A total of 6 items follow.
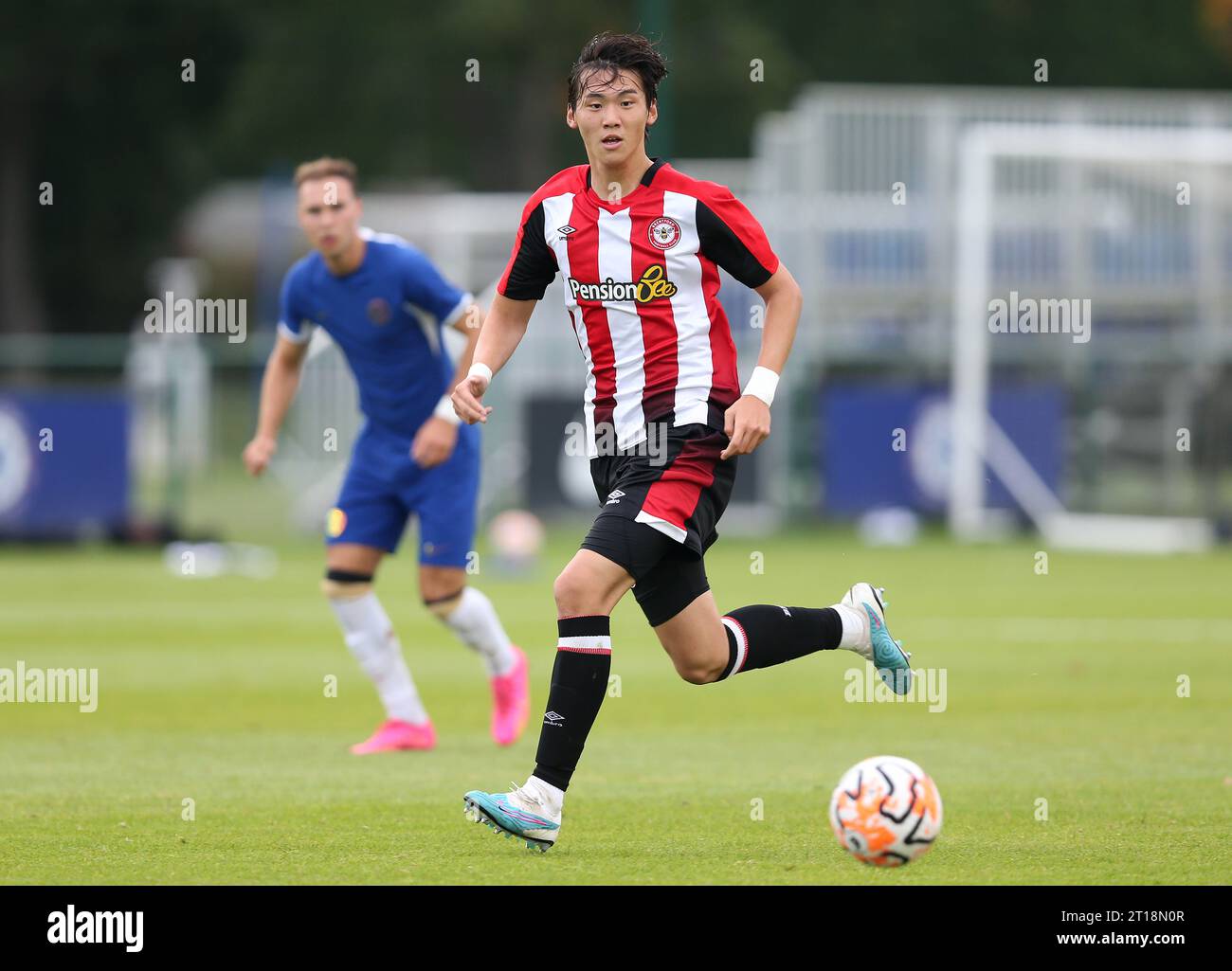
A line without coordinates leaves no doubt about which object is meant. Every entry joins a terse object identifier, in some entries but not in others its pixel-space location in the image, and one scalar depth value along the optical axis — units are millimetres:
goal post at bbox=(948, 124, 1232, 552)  21812
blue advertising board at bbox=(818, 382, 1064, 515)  23359
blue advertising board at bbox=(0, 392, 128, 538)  21922
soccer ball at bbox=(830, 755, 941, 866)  5922
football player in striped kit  6375
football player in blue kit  9047
